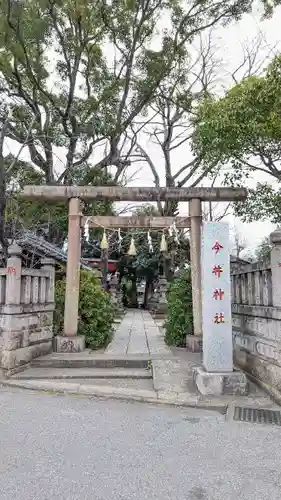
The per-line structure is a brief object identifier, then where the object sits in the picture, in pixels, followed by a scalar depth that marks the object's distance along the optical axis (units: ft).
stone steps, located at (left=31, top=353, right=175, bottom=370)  24.26
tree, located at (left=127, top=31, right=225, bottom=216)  59.72
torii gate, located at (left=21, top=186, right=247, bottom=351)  27.98
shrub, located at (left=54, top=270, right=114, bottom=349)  29.73
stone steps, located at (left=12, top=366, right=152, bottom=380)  21.62
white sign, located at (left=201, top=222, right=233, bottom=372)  18.61
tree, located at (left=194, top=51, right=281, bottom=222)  23.21
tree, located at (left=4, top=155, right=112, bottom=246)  39.35
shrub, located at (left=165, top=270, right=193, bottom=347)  30.68
